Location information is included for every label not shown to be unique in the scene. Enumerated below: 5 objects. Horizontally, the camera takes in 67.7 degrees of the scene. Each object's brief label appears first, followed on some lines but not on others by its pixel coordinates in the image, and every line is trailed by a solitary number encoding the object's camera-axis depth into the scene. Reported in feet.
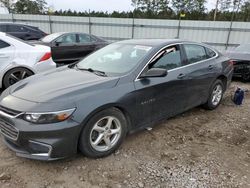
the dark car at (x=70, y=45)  22.42
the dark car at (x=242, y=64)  18.26
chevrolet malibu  6.48
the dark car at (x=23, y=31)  28.63
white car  13.03
